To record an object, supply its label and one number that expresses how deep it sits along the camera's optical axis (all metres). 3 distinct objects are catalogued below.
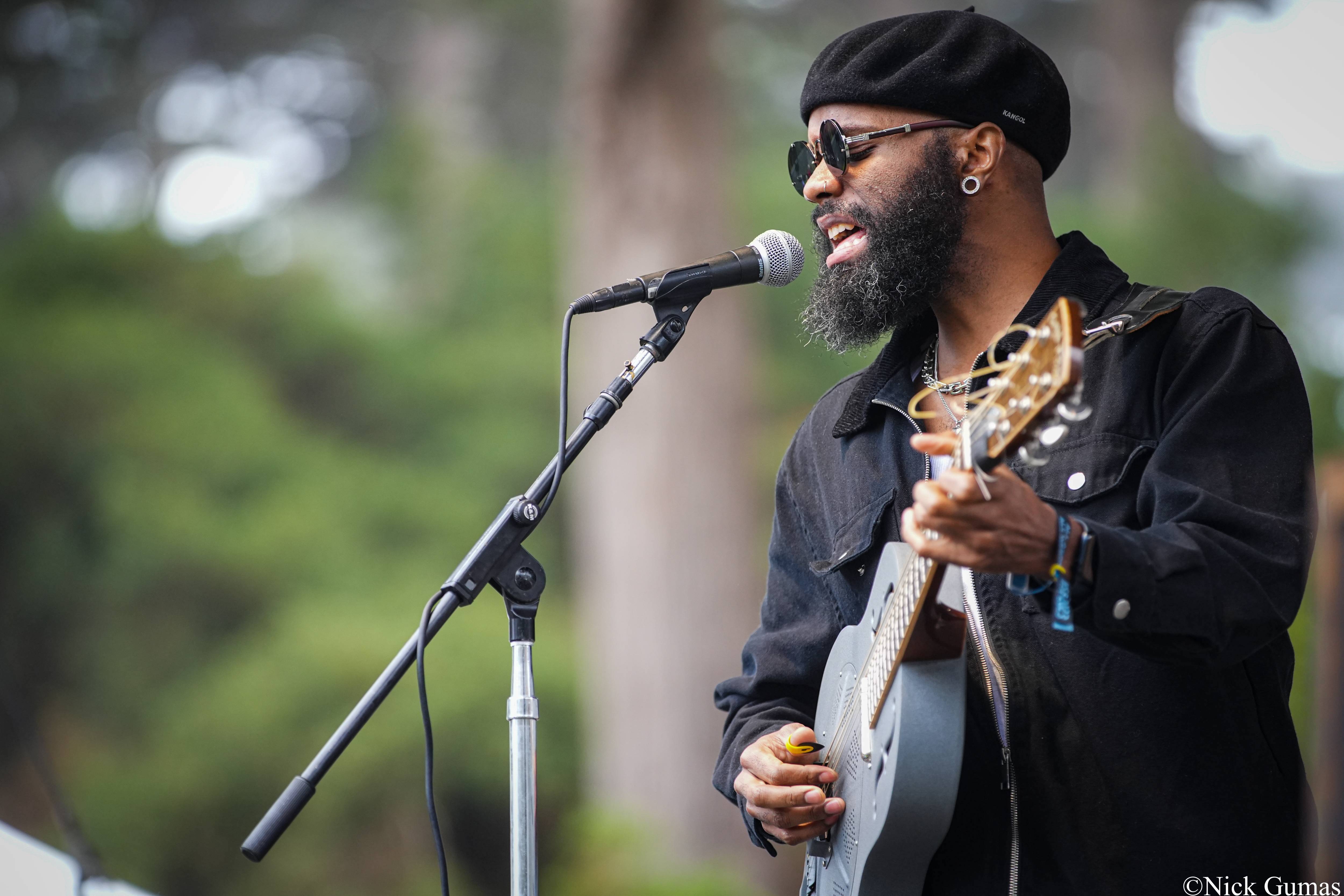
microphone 4.94
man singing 4.69
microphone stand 4.84
